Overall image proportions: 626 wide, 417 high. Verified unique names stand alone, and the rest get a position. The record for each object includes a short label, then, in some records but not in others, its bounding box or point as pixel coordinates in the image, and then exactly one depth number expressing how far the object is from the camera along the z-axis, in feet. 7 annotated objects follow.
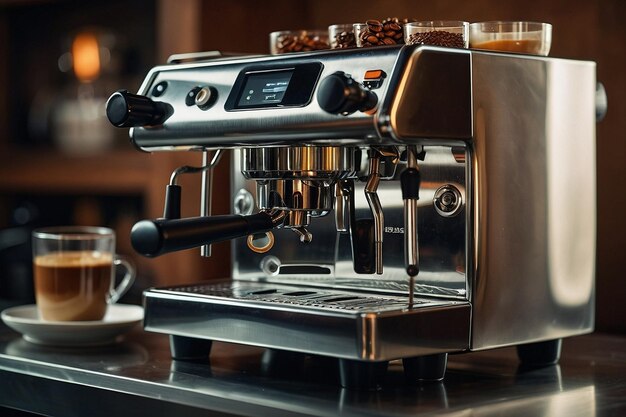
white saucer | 5.53
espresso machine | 4.67
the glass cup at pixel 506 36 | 5.14
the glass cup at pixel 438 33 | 4.92
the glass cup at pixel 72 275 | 5.77
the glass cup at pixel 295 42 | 5.52
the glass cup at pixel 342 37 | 5.25
